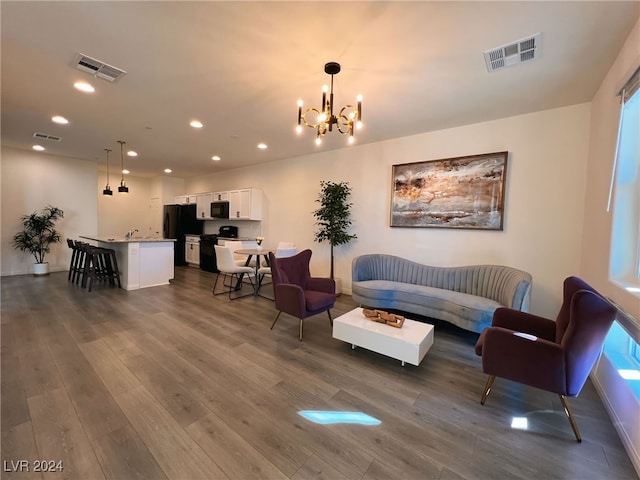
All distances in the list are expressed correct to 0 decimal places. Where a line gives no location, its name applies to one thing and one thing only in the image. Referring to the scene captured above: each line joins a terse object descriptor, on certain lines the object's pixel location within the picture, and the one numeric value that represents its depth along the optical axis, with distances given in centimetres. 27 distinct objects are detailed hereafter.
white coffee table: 229
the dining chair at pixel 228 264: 447
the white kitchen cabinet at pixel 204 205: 736
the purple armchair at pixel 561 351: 158
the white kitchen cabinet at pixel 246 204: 632
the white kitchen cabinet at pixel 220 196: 688
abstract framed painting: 357
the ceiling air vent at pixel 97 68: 239
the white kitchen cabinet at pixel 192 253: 743
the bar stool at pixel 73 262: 543
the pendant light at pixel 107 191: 550
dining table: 459
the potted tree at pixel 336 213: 471
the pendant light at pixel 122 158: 492
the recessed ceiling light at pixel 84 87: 283
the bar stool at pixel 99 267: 484
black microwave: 683
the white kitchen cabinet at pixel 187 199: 780
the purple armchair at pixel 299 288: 297
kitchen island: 488
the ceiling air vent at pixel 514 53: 207
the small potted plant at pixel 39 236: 570
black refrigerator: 777
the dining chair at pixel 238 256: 532
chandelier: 230
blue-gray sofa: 284
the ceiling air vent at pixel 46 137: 457
